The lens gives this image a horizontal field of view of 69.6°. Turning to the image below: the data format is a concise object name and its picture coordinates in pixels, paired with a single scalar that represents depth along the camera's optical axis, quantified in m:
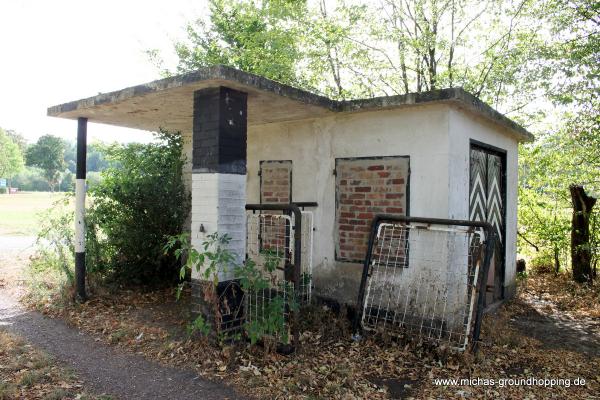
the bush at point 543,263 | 9.92
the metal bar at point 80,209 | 6.25
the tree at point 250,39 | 11.74
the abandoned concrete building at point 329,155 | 4.64
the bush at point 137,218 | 6.76
